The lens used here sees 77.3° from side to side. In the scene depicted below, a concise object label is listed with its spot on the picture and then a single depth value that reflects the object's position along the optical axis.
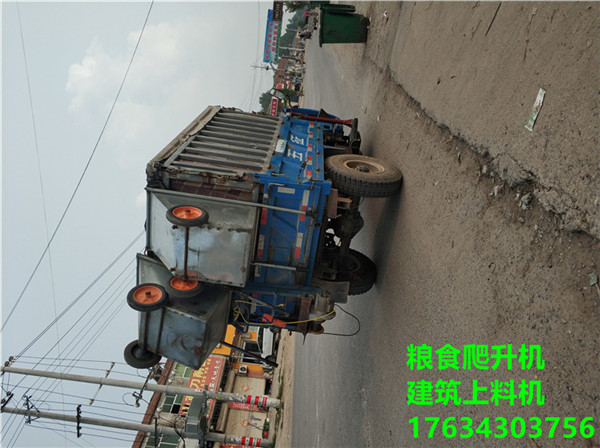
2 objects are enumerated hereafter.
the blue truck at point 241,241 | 4.26
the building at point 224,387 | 18.52
